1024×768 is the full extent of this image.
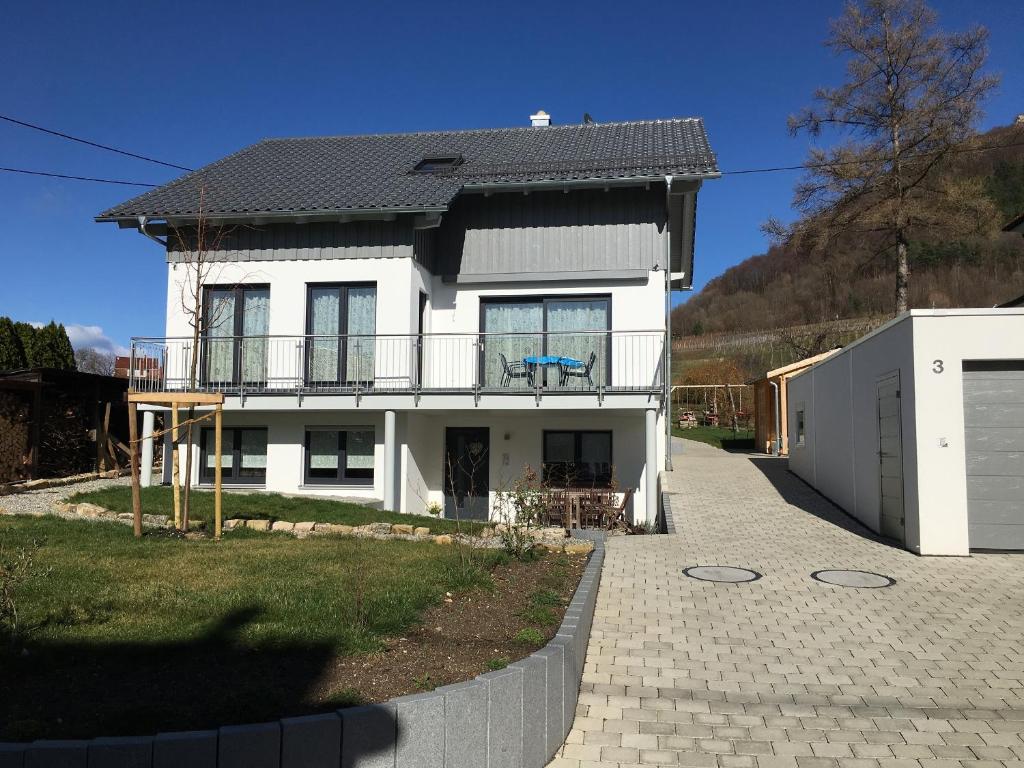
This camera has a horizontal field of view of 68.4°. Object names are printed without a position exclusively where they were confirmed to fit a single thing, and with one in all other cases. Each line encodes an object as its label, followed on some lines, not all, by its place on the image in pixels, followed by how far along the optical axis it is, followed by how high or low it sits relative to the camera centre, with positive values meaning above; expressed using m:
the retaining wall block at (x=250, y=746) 2.96 -1.28
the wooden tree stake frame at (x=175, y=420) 8.48 +0.01
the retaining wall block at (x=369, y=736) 3.14 -1.33
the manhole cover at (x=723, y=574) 8.18 -1.67
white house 13.64 +1.91
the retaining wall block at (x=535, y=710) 3.87 -1.51
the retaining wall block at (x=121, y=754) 2.89 -1.28
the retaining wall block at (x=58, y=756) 2.88 -1.29
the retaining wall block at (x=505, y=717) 3.63 -1.45
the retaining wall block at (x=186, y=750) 2.91 -1.28
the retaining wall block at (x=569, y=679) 4.44 -1.55
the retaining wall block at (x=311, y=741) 3.02 -1.30
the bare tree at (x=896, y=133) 19.78 +8.02
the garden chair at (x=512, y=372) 14.31 +0.97
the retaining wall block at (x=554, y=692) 4.14 -1.51
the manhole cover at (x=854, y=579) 7.96 -1.67
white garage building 9.28 -0.04
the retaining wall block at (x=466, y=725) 3.42 -1.40
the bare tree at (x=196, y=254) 13.84 +3.15
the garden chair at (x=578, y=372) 14.00 +0.95
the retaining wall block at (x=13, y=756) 2.87 -1.29
